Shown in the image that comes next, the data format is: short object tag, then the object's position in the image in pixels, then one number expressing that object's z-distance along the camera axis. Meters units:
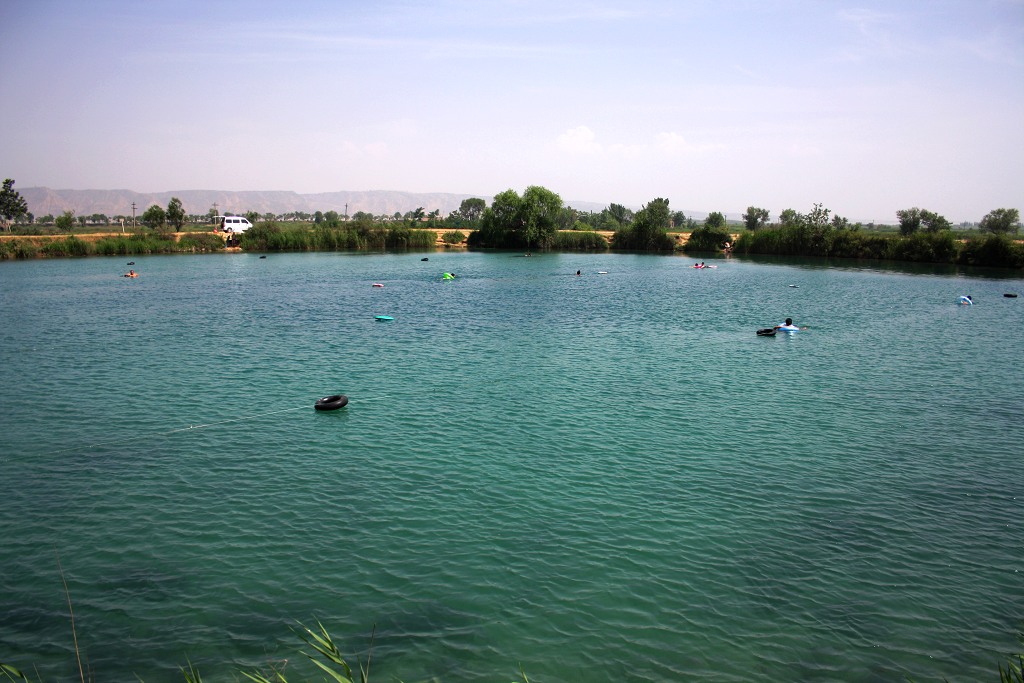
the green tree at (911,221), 108.69
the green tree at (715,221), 111.41
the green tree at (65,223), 117.18
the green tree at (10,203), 112.81
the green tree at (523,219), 109.81
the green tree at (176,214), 113.25
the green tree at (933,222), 103.90
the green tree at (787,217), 121.60
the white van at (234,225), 108.76
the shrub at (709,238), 109.25
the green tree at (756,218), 158.12
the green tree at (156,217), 112.88
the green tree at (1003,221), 119.71
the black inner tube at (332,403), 19.89
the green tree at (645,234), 115.62
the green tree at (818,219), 95.75
